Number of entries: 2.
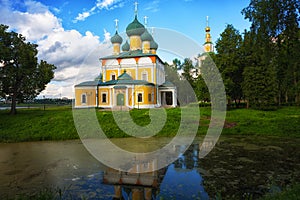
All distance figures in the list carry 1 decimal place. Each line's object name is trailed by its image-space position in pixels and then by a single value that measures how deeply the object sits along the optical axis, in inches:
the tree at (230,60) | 864.3
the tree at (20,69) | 662.5
